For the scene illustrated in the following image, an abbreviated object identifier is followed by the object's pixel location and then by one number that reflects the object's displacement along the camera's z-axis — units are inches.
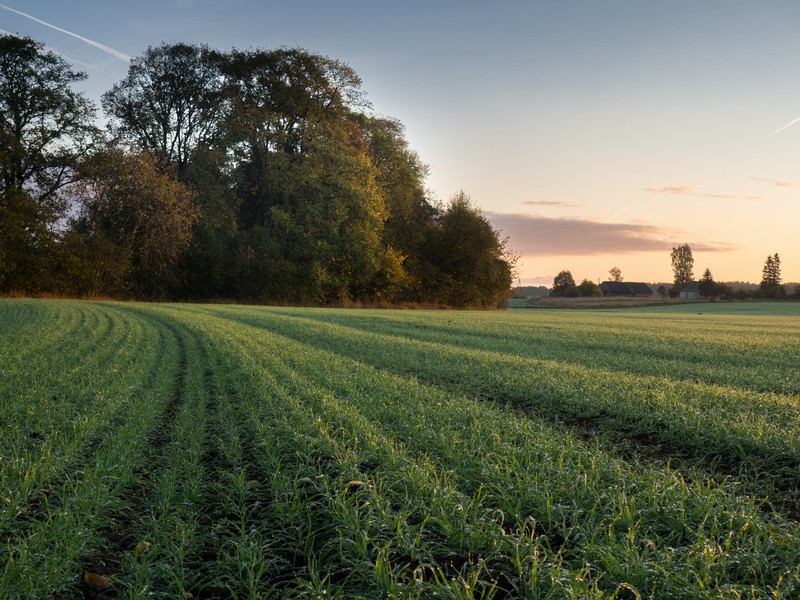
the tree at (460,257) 2066.9
